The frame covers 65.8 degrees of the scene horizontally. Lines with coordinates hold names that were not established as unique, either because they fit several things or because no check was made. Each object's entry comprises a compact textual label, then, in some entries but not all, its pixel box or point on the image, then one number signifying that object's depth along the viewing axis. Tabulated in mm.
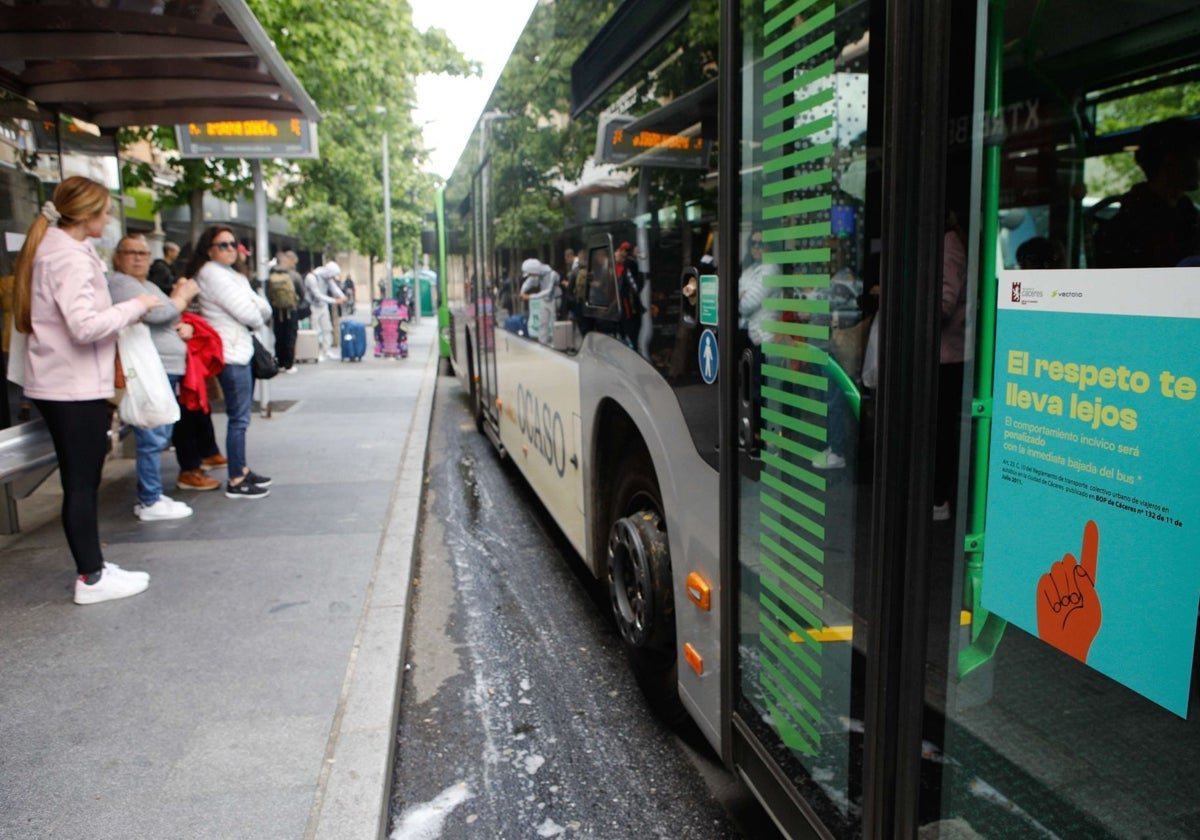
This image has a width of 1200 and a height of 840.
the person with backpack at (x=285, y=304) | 14430
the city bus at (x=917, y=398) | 1559
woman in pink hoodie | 4297
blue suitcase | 18947
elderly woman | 5570
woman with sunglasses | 6477
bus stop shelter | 5074
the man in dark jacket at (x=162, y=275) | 9602
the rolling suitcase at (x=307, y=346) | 18172
